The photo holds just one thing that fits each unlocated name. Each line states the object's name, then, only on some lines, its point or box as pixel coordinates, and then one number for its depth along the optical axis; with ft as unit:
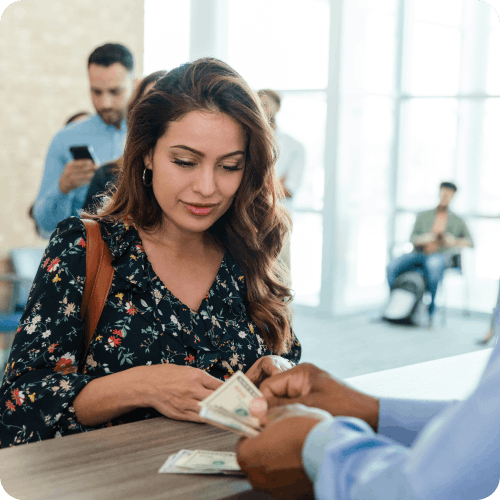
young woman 5.02
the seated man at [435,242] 26.76
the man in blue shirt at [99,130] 13.74
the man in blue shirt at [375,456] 2.49
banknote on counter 3.83
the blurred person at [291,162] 26.27
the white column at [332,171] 28.02
